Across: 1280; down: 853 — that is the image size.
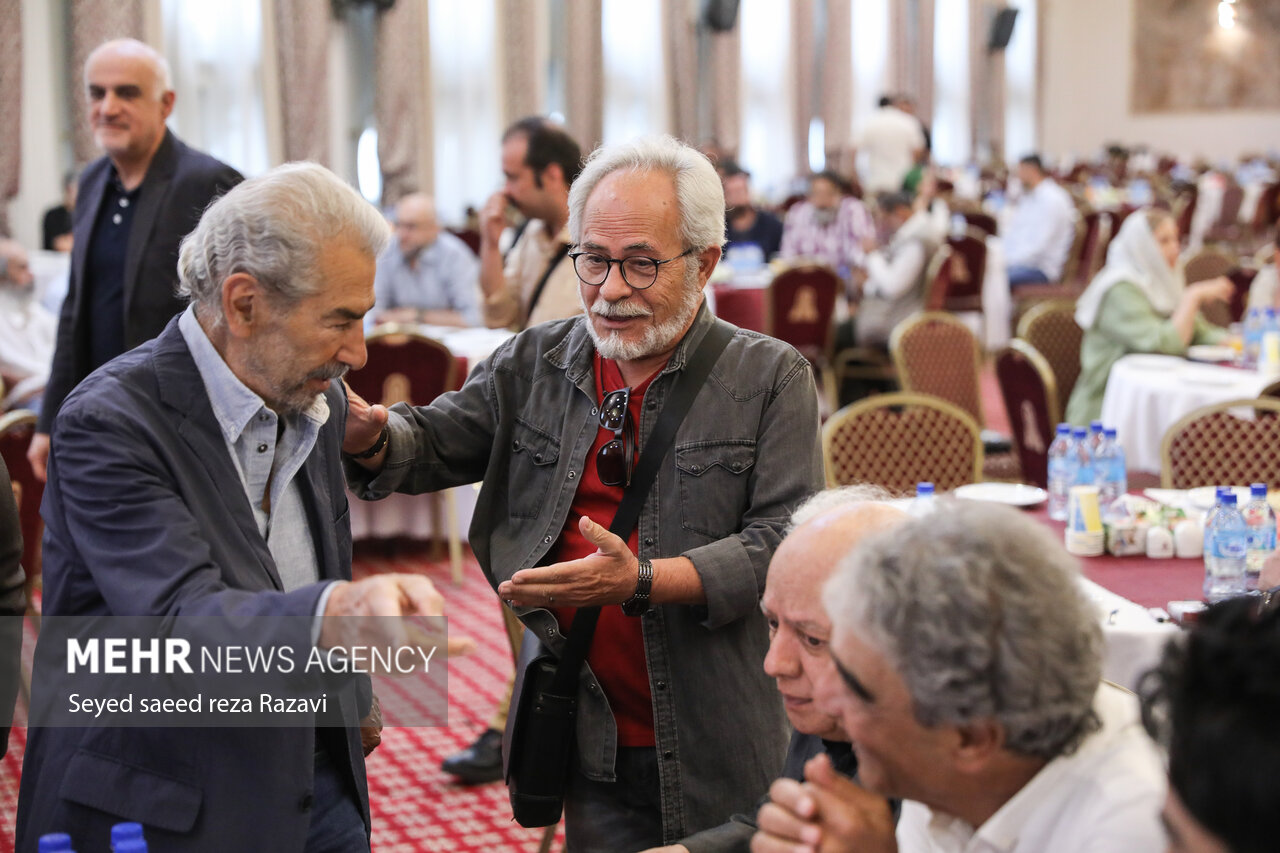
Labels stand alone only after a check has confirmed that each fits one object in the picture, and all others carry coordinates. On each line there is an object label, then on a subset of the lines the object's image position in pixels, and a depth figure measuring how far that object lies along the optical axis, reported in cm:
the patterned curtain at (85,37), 947
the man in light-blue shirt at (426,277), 668
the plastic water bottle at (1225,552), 274
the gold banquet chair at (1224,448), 390
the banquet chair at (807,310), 736
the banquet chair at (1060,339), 594
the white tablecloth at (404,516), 563
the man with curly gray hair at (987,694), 117
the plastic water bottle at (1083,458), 343
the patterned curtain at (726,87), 1543
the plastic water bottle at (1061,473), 334
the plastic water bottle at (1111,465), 337
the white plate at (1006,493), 338
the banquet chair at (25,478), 343
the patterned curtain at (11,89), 902
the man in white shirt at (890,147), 1321
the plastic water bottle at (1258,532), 283
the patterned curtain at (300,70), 1109
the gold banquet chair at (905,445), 399
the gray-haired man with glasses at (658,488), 200
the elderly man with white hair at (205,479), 147
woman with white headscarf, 550
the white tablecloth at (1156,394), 495
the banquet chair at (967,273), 941
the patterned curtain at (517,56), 1297
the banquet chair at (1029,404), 470
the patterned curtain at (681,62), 1488
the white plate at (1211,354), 548
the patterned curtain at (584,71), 1368
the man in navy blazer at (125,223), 338
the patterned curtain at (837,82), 1708
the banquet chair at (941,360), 525
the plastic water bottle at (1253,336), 532
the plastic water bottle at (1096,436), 347
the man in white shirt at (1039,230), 1139
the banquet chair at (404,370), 509
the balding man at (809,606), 155
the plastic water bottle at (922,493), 232
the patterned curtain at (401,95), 1184
